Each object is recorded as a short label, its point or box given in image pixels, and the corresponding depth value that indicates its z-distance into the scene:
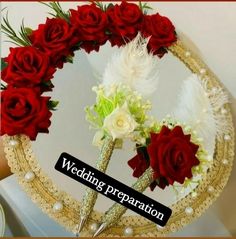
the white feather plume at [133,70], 0.63
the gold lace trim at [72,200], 0.58
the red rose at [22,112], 0.58
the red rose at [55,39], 0.68
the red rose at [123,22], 0.74
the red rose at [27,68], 0.63
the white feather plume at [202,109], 0.67
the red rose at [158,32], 0.75
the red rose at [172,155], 0.55
